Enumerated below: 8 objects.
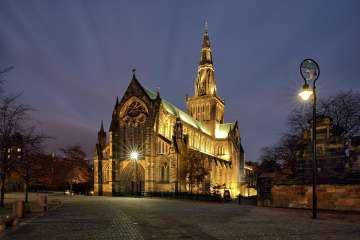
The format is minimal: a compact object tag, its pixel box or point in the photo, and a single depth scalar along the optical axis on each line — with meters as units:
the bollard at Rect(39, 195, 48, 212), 20.98
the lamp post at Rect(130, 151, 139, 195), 57.33
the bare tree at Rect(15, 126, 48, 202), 22.56
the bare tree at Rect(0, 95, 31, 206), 22.22
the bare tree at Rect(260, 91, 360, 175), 38.25
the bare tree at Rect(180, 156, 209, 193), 54.19
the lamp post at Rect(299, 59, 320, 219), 15.73
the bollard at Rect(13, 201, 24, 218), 16.04
